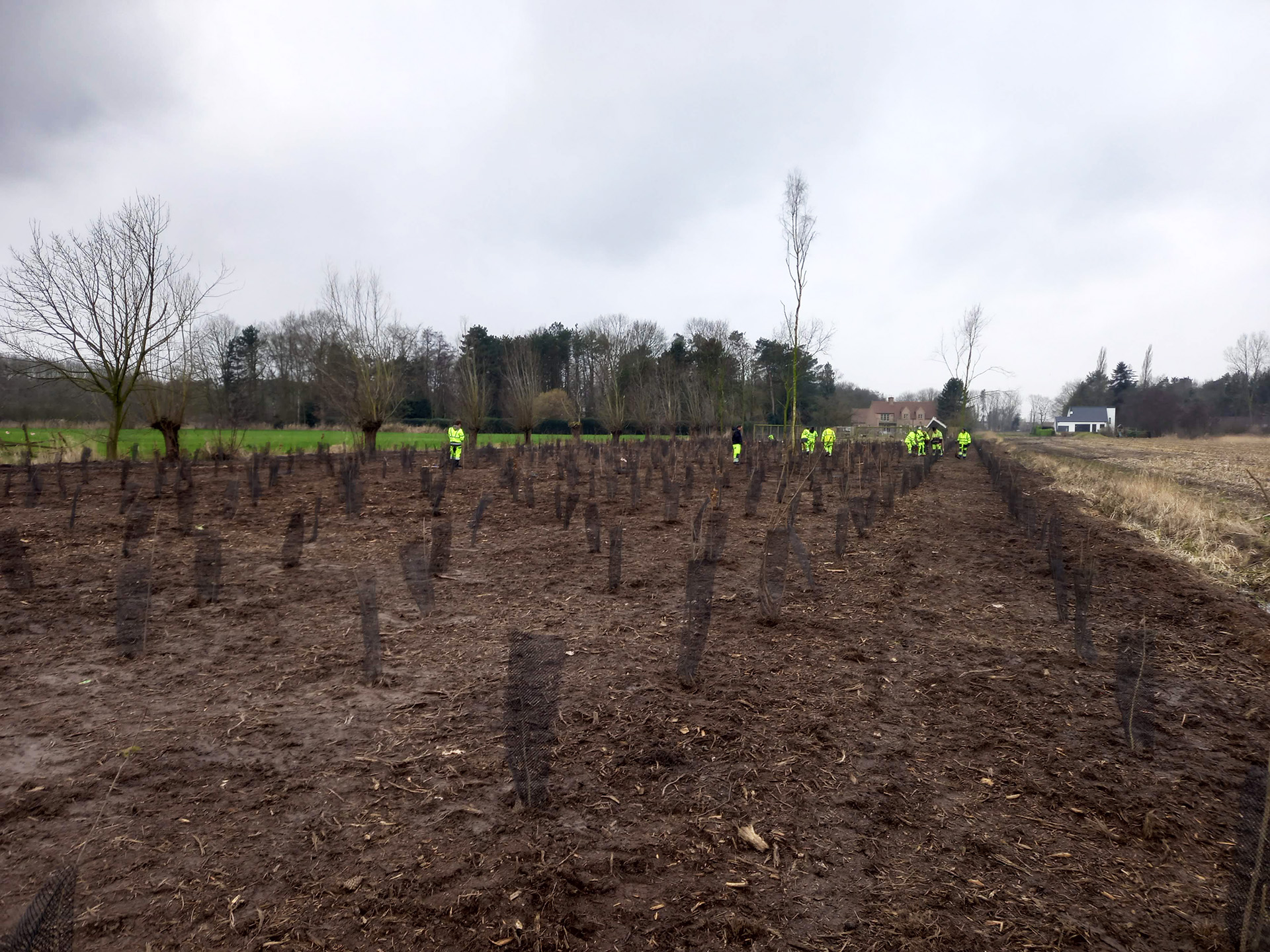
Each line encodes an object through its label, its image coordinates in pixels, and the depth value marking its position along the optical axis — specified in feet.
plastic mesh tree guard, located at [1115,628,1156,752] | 9.50
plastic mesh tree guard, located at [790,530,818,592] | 17.10
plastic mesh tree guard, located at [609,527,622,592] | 16.84
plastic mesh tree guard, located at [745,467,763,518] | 30.17
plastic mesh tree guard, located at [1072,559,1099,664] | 12.83
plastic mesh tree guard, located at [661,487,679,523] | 27.04
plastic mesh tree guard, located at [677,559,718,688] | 11.52
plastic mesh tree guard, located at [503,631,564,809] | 8.07
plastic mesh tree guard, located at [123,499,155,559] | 20.26
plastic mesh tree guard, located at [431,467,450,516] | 28.27
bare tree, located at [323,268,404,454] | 59.57
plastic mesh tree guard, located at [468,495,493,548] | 22.82
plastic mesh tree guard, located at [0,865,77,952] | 4.75
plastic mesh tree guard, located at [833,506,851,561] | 20.71
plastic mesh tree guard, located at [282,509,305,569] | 19.29
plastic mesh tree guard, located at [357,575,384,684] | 11.32
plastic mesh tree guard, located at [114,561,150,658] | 12.53
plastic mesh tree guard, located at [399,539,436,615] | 15.65
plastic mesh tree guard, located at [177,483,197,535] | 24.13
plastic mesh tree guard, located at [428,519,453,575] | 19.01
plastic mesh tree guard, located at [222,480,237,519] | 26.14
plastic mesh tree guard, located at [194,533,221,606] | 15.67
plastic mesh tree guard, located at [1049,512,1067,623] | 14.85
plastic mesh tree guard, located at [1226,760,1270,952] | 5.16
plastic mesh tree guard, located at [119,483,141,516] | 25.18
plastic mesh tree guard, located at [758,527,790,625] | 14.67
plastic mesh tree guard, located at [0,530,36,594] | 15.78
